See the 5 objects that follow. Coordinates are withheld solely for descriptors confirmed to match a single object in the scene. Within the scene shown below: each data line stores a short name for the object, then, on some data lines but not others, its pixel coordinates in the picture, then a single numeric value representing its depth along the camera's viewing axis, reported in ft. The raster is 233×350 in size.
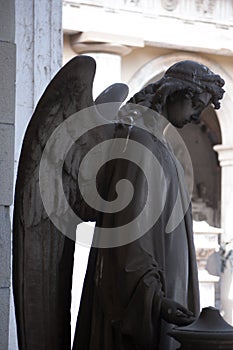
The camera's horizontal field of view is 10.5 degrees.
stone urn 12.45
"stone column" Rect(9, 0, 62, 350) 20.08
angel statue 13.23
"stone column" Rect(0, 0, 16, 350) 15.83
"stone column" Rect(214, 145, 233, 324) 53.21
